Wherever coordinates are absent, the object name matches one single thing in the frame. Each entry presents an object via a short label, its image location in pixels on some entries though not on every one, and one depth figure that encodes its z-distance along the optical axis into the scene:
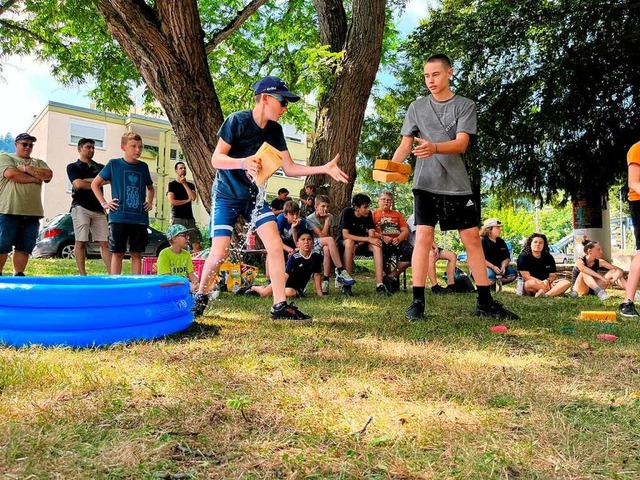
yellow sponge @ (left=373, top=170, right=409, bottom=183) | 4.09
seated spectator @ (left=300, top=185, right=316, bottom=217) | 8.89
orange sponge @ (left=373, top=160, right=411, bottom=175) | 4.07
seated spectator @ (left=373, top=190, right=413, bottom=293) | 6.89
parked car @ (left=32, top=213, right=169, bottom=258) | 13.49
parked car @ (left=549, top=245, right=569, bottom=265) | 22.00
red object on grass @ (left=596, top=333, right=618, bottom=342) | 3.40
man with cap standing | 5.48
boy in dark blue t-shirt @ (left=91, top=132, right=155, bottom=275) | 5.41
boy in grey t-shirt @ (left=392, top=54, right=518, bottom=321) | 4.25
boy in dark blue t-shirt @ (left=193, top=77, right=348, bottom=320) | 3.86
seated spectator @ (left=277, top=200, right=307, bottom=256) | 6.67
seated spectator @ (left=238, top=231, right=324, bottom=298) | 6.00
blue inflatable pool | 3.03
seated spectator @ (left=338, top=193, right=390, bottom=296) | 6.76
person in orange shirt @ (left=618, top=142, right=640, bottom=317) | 4.53
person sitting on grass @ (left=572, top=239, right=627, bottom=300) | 6.71
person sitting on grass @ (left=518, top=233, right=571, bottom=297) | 6.69
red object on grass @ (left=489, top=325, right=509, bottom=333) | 3.67
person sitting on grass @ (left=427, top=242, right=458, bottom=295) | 7.00
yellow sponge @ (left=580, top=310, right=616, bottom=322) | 4.32
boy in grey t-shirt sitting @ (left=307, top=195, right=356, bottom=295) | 6.44
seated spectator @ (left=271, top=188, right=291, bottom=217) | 8.73
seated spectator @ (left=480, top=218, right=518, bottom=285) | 7.73
